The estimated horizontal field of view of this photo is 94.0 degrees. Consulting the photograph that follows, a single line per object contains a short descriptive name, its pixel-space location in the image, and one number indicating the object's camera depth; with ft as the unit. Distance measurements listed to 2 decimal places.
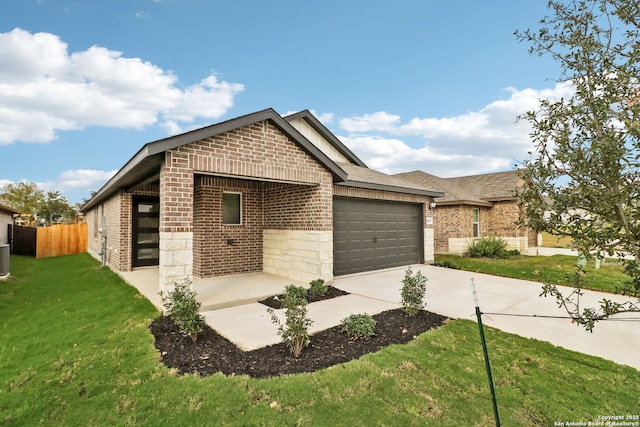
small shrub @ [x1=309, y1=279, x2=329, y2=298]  24.28
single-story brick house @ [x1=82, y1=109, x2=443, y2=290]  19.67
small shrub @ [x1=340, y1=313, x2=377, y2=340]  15.52
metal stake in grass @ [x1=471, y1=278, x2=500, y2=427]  7.93
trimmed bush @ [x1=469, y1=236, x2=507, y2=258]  50.39
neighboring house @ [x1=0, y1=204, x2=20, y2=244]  56.80
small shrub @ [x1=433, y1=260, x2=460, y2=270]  38.01
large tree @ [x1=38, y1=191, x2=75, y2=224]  122.07
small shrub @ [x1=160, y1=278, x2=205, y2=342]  15.23
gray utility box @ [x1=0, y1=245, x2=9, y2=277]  32.45
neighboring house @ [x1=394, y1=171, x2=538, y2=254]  53.62
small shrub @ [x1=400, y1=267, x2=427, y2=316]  19.08
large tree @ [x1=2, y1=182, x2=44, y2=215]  110.11
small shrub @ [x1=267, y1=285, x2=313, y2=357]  13.50
